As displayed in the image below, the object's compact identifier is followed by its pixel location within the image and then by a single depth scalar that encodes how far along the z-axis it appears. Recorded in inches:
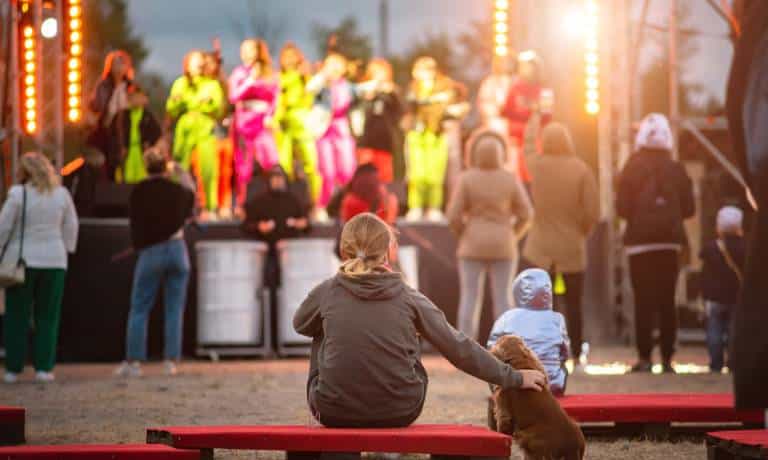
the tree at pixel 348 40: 2509.8
